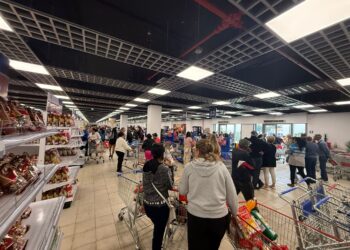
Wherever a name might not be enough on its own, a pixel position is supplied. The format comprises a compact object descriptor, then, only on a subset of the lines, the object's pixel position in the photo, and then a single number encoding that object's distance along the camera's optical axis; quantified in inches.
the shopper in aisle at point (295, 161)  232.8
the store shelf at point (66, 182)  138.2
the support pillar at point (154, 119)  451.1
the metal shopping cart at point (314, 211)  78.1
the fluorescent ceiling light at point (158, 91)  273.5
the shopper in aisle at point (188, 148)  312.5
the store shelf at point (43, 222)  58.8
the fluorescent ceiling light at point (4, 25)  102.3
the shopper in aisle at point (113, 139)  402.9
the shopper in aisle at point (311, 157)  239.1
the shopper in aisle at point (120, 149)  272.5
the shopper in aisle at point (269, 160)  220.6
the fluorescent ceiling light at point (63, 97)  374.0
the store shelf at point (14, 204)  35.5
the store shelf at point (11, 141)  36.4
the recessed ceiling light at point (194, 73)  171.6
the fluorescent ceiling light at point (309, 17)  77.9
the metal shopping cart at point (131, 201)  108.1
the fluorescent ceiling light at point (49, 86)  271.8
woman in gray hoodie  70.1
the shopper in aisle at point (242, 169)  137.8
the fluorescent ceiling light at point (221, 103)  363.4
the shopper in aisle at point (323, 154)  269.6
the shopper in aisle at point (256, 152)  205.2
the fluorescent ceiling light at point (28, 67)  177.9
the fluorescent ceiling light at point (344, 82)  188.9
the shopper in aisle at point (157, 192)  88.2
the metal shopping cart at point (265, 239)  66.2
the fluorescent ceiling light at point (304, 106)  378.4
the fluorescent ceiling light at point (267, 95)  263.7
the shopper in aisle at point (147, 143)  238.7
